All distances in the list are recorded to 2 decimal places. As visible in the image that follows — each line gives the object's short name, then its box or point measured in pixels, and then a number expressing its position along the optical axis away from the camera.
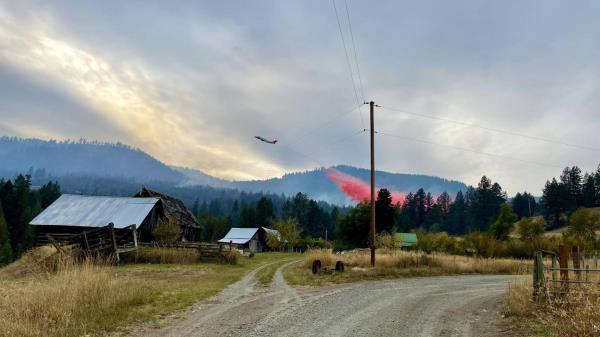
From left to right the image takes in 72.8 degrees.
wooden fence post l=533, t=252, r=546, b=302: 11.93
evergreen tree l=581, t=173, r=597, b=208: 121.09
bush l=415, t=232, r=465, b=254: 48.66
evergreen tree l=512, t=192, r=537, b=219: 142.38
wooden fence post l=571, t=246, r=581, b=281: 13.14
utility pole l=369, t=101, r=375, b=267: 25.09
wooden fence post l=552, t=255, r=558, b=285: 12.18
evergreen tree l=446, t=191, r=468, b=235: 149.88
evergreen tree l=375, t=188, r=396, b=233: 77.38
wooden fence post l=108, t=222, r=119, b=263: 27.28
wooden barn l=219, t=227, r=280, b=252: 80.06
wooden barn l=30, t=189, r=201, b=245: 38.81
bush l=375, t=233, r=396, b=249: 45.83
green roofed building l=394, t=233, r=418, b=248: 83.36
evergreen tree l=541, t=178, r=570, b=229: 119.00
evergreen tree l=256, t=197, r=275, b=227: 118.12
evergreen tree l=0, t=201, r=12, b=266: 63.66
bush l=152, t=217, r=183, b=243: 39.56
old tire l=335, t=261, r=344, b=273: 22.50
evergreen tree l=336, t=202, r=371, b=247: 76.69
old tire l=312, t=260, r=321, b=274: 22.73
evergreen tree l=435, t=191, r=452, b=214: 188.38
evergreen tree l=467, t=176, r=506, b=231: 138.55
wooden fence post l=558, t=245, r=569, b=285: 12.46
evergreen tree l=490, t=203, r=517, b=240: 68.31
